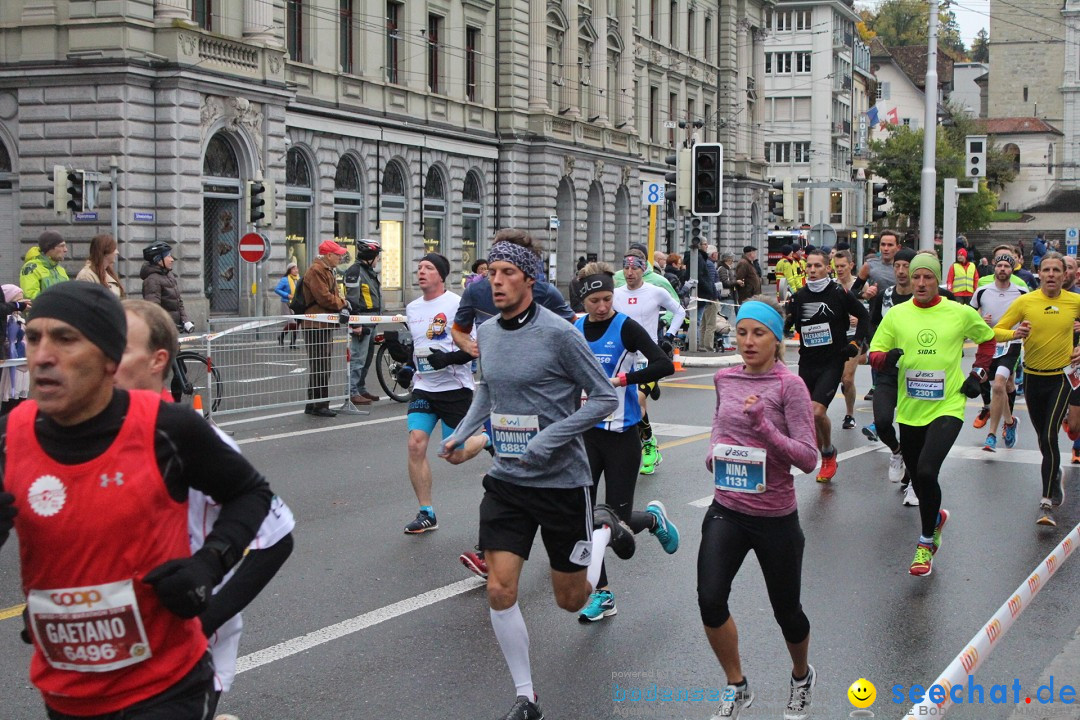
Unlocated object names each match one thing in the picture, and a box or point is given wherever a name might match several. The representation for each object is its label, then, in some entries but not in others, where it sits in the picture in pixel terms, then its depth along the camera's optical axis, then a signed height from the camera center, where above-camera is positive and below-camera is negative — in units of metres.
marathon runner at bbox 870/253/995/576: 7.45 -0.60
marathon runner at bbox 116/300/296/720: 3.05 -0.63
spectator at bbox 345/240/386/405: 15.34 -0.43
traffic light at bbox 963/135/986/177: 30.72 +2.91
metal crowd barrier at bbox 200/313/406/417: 13.33 -0.98
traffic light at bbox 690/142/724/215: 21.30 +1.58
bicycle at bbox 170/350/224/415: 12.78 -1.06
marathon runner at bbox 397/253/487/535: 8.29 -0.74
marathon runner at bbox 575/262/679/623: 6.78 -0.76
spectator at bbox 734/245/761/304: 26.27 -0.05
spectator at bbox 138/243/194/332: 13.96 -0.11
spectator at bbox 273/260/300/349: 28.05 -0.26
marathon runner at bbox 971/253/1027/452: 12.45 -0.74
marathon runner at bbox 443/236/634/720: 5.12 -0.62
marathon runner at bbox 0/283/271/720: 2.75 -0.55
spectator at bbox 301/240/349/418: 14.62 -0.47
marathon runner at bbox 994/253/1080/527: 9.22 -0.57
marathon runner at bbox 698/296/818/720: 4.87 -0.88
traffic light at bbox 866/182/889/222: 30.60 +1.81
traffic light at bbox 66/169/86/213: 24.98 +1.59
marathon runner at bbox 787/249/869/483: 10.69 -0.49
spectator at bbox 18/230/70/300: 13.06 +0.05
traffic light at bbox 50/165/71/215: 24.41 +1.57
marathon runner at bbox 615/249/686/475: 10.91 -0.27
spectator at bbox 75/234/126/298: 12.86 +0.11
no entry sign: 27.64 +0.53
